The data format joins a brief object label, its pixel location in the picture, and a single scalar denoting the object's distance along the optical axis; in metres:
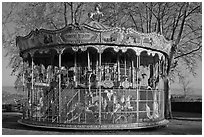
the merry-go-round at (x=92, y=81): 13.71
